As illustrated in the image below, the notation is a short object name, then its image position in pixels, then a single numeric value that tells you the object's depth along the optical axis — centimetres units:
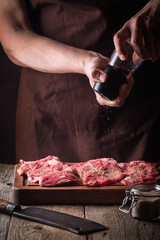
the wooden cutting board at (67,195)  144
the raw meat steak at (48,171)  150
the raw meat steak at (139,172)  156
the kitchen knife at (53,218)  120
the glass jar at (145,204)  128
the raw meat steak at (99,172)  151
